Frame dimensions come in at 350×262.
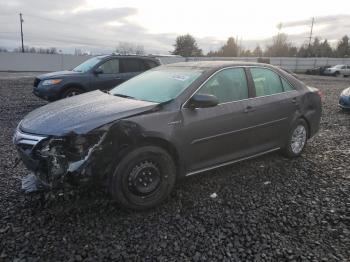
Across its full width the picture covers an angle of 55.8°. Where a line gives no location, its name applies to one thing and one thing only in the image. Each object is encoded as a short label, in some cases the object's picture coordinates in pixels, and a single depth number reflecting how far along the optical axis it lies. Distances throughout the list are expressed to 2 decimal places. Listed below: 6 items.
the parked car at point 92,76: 9.41
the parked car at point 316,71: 41.03
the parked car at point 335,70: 38.97
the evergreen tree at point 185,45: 72.50
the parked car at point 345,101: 10.17
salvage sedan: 3.26
